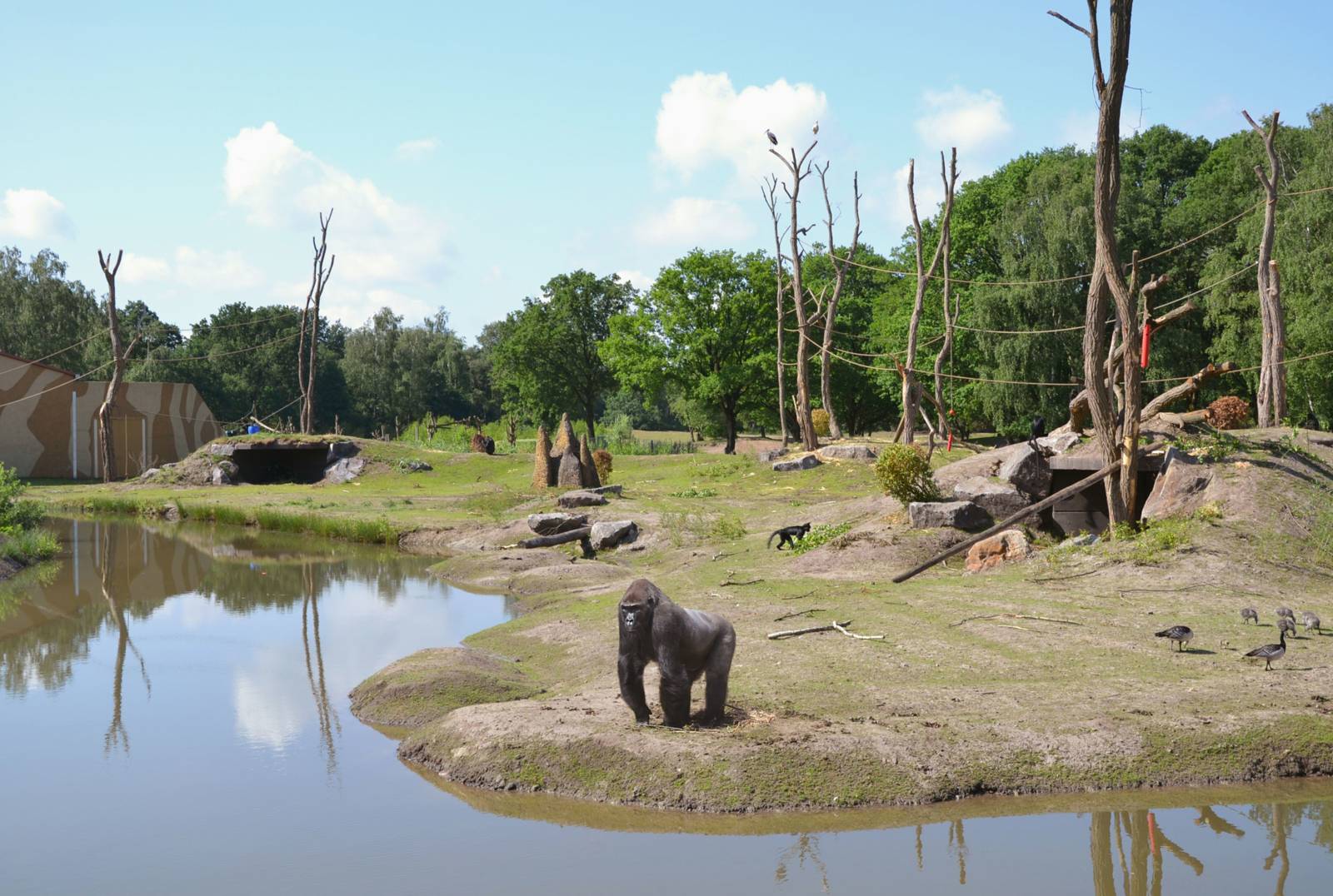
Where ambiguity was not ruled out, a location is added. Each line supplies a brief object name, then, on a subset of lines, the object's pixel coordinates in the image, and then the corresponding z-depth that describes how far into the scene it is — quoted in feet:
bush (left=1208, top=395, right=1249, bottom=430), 68.33
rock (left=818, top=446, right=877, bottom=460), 102.01
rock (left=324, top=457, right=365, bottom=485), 137.59
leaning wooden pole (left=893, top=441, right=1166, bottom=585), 47.21
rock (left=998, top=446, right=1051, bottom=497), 63.31
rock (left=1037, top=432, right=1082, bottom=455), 69.36
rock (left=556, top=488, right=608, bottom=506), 91.45
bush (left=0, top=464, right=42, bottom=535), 84.79
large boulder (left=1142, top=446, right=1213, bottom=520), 56.03
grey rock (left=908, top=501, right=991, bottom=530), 60.75
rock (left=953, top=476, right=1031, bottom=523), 61.67
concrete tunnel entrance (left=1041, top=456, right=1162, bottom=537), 60.23
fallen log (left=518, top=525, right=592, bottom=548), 77.71
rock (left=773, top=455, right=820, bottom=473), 103.04
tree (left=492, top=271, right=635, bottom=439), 209.67
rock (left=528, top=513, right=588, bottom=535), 82.07
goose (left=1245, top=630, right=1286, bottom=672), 35.04
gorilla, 29.40
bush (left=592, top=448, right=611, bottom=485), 116.37
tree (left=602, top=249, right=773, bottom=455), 170.19
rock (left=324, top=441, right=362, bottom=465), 143.02
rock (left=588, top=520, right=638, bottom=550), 78.48
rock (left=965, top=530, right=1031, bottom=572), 55.88
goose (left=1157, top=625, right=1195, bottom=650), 37.40
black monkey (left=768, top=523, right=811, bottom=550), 65.05
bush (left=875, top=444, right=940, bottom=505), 64.03
